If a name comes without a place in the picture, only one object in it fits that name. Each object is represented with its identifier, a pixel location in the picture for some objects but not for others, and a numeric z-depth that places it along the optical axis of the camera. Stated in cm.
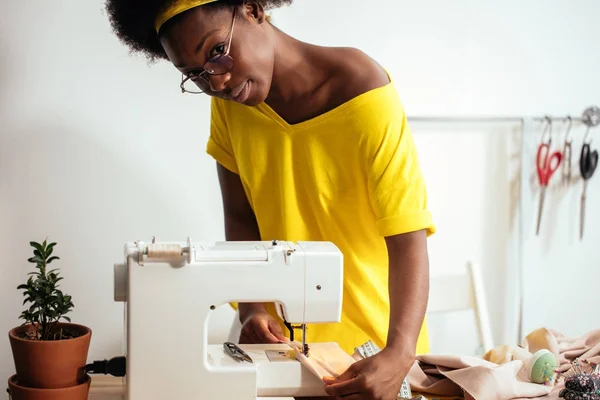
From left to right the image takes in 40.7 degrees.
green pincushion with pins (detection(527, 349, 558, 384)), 131
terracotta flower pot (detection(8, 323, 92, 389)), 117
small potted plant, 117
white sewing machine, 118
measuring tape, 131
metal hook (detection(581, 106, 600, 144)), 235
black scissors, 233
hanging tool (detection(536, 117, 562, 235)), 233
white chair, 219
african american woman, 129
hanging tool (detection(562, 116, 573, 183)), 234
